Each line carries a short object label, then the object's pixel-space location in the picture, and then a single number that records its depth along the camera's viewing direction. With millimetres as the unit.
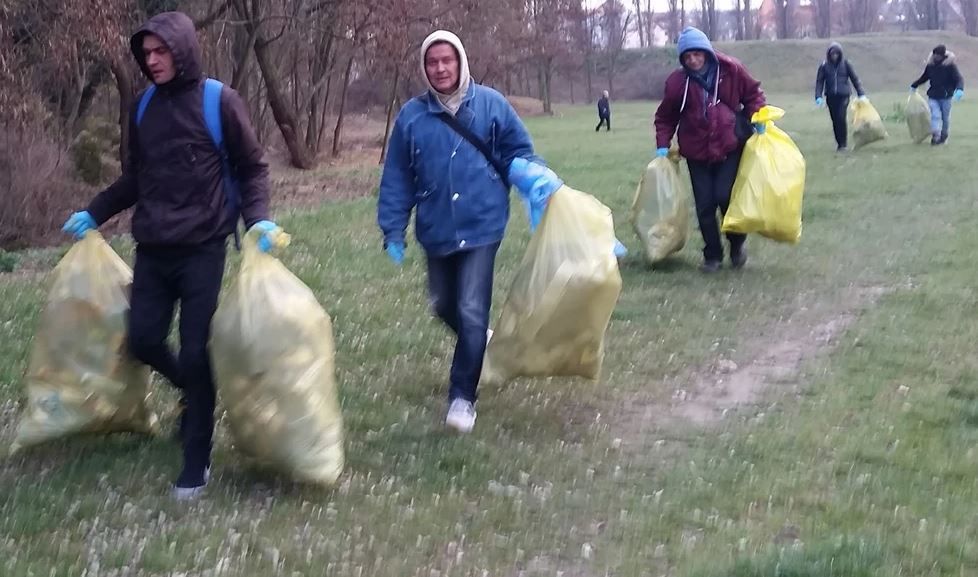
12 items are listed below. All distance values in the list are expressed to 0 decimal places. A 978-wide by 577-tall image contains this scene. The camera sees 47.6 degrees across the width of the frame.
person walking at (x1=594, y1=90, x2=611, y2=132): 34812
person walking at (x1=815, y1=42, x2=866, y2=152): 16859
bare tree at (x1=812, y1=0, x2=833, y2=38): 95438
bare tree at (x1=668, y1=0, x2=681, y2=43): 92562
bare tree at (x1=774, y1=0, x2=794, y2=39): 94312
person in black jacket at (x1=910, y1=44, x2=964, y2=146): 17906
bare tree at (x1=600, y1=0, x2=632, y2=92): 65188
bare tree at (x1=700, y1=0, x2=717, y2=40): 90438
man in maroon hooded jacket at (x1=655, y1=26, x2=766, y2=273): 8031
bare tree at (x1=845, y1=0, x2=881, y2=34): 98125
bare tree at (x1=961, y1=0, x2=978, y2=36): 93250
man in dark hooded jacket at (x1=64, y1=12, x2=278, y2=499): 4152
